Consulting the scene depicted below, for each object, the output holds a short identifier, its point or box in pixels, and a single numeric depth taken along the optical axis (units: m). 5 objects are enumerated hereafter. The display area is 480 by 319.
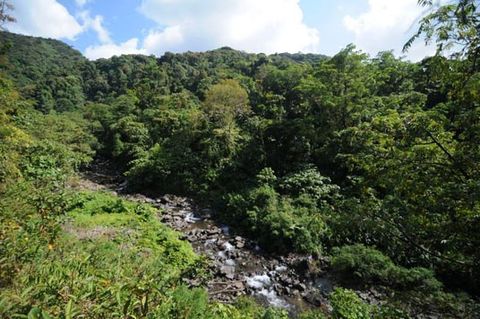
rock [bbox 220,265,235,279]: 8.86
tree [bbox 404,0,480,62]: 2.75
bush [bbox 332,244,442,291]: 7.39
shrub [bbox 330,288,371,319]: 5.71
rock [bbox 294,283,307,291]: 8.61
